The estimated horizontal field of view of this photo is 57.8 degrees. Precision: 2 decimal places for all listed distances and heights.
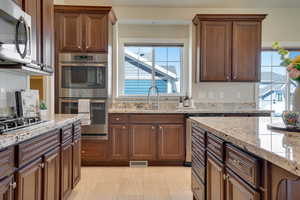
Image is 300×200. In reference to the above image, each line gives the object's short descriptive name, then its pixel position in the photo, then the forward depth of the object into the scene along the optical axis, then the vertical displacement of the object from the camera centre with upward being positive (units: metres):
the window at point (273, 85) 5.17 +0.24
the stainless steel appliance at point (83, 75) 4.18 +0.35
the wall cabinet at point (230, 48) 4.52 +0.83
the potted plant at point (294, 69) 1.71 +0.18
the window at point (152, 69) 5.14 +0.54
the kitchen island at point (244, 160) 1.11 -0.33
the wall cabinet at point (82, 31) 4.18 +1.03
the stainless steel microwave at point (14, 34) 1.75 +0.44
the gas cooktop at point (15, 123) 1.59 -0.18
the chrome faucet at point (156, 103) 4.93 -0.10
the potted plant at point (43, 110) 2.63 -0.13
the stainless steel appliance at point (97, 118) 4.20 -0.32
